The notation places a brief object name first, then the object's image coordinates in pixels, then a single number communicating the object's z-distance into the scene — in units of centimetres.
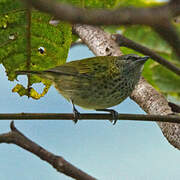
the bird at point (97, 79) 733
